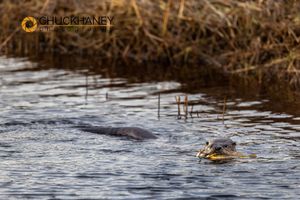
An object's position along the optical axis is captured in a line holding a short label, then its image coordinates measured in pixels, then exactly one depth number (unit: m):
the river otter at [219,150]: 9.14
